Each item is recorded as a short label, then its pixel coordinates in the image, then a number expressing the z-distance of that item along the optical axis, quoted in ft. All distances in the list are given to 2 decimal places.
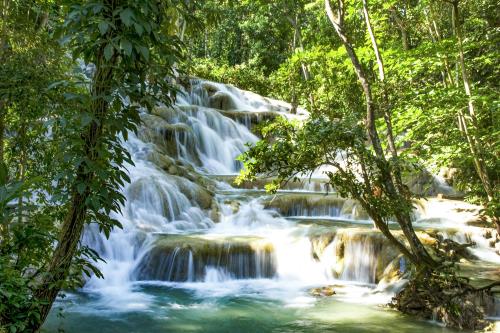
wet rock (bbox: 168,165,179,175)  48.10
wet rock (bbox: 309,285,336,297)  27.94
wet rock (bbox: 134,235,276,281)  31.37
